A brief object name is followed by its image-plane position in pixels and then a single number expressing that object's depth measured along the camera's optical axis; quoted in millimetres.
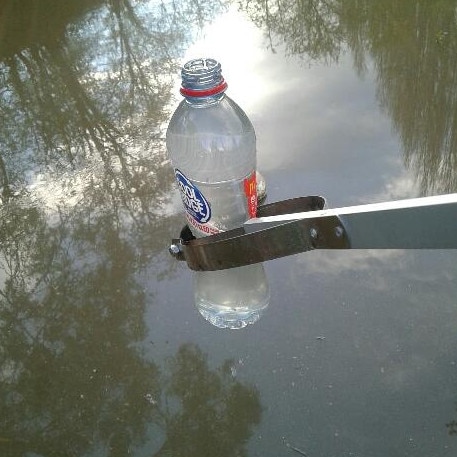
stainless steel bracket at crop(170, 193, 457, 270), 282
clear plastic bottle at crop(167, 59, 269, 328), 408
